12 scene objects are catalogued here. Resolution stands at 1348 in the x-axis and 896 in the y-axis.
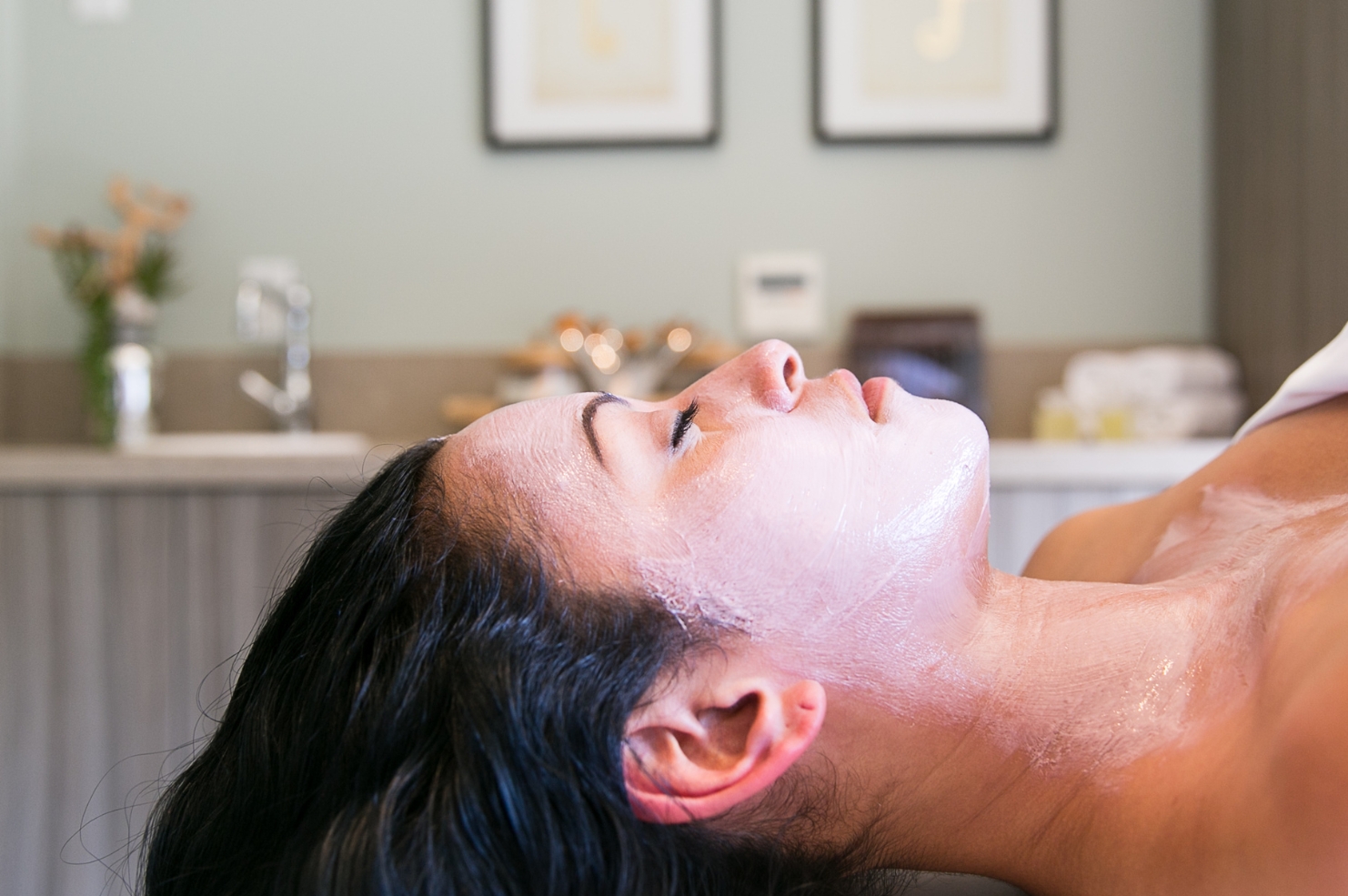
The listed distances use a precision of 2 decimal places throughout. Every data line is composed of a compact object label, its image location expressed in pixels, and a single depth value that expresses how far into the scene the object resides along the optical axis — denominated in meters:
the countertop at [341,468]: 1.78
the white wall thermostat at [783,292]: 2.47
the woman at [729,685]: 0.62
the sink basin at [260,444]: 2.35
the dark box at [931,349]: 2.39
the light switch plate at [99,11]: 2.52
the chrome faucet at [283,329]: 2.47
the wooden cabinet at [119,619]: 1.78
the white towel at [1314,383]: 0.93
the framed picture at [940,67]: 2.40
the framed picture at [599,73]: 2.45
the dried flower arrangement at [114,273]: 2.33
